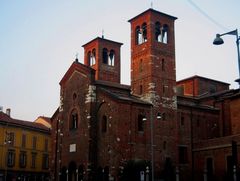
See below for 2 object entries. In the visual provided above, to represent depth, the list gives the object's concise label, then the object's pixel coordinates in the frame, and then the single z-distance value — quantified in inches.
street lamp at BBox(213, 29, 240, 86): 821.9
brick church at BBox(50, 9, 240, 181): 1715.1
